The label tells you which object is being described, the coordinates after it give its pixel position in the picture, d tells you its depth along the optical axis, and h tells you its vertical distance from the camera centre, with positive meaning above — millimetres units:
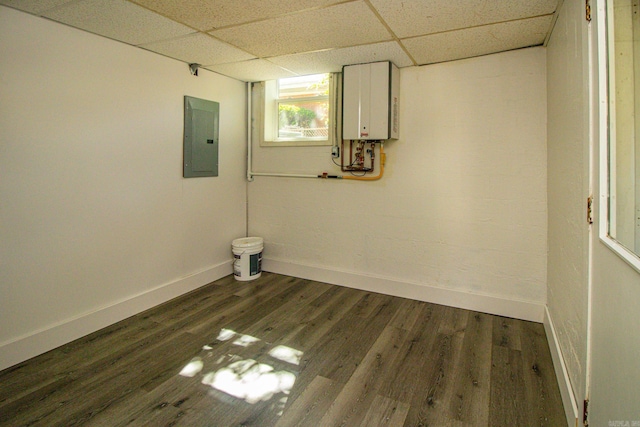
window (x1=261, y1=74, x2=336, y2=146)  3846 +1235
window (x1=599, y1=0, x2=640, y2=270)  1073 +296
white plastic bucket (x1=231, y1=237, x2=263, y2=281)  3850 -486
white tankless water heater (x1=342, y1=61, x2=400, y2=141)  3156 +1078
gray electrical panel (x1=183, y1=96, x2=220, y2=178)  3400 +809
